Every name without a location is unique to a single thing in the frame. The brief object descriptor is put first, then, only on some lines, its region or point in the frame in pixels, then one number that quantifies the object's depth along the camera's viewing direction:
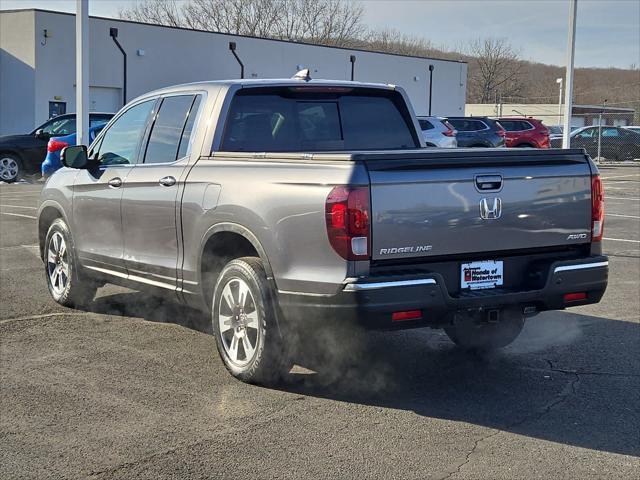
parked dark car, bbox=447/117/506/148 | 29.20
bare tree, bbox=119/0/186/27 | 72.81
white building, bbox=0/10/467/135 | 31.70
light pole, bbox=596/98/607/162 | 34.94
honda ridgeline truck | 4.87
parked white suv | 24.65
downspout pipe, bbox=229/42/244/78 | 37.75
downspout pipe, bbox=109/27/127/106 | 33.58
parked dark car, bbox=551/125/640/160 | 37.47
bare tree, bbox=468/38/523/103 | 92.00
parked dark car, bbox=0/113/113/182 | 21.44
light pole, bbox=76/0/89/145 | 11.87
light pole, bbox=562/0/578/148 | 14.30
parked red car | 31.36
